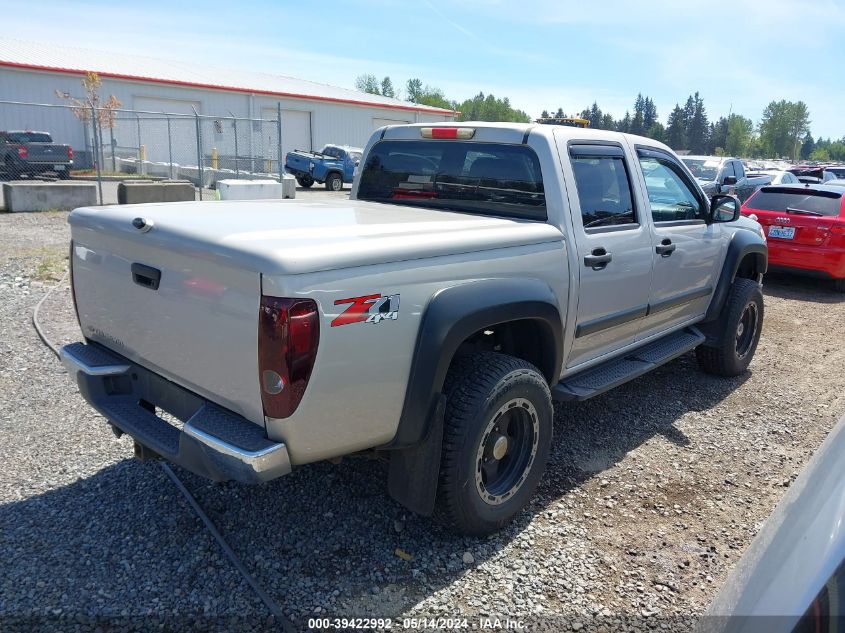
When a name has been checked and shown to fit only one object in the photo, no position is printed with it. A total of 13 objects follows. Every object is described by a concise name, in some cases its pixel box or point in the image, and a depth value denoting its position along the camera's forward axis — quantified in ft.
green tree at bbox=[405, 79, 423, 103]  429.38
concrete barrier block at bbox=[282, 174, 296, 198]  65.98
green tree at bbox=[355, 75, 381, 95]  425.69
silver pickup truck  8.22
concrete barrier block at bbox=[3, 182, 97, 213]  46.70
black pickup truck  65.57
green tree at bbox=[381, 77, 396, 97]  433.48
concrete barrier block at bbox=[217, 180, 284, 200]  38.50
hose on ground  9.01
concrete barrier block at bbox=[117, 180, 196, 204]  44.52
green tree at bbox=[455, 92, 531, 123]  405.33
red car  31.14
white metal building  86.48
